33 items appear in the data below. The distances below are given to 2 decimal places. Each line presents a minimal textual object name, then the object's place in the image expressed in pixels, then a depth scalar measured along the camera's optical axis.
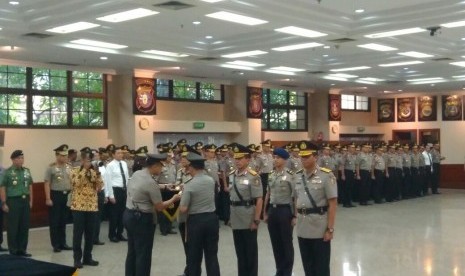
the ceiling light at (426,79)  17.59
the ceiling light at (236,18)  8.60
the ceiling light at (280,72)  14.95
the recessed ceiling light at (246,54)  12.16
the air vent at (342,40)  10.61
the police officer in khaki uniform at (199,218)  5.70
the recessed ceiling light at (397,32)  9.78
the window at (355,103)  21.81
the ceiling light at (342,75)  16.18
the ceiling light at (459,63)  13.97
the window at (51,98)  12.74
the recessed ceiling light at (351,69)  14.71
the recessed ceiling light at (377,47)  11.45
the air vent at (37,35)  9.75
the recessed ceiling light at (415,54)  12.55
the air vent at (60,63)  12.80
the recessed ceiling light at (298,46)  11.43
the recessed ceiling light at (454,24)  9.35
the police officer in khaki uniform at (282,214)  6.54
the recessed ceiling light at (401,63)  13.88
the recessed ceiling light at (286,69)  14.56
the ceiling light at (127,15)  8.36
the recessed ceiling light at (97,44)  10.55
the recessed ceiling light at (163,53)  11.90
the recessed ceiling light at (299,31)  9.65
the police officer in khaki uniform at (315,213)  5.55
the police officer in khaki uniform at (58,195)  8.99
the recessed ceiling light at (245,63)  13.56
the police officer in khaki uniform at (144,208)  5.90
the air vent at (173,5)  7.74
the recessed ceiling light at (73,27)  9.20
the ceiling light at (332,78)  16.35
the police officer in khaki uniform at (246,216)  6.36
